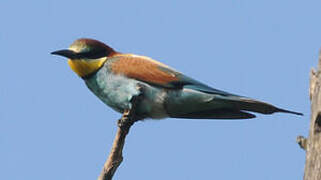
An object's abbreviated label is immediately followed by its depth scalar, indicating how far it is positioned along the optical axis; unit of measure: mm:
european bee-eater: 9406
